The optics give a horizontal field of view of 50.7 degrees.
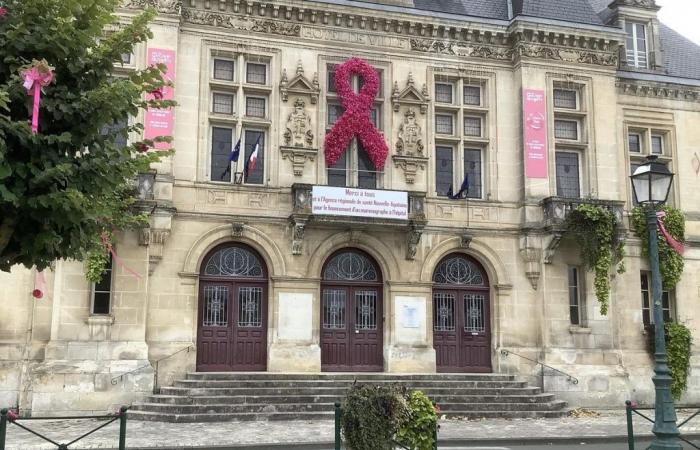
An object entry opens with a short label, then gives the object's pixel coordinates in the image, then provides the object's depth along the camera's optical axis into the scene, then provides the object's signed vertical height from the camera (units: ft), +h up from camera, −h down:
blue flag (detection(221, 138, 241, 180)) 56.65 +13.66
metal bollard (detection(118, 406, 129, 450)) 28.91 -3.60
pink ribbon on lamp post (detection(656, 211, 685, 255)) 60.59 +8.13
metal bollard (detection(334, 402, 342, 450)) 28.85 -3.61
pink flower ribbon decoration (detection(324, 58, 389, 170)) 59.82 +17.36
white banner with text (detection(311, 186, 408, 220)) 56.44 +10.14
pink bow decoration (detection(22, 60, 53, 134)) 23.00 +7.93
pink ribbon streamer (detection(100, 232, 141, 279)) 52.68 +4.88
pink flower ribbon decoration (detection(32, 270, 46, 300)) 28.78 +1.70
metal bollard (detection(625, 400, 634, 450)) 34.33 -4.31
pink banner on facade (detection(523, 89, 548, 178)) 62.59 +17.08
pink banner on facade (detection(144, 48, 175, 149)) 55.47 +16.49
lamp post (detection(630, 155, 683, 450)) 32.27 +6.11
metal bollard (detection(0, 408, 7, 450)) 26.94 -3.33
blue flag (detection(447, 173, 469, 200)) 61.62 +11.93
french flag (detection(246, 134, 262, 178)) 56.65 +13.31
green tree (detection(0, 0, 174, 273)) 23.73 +7.00
